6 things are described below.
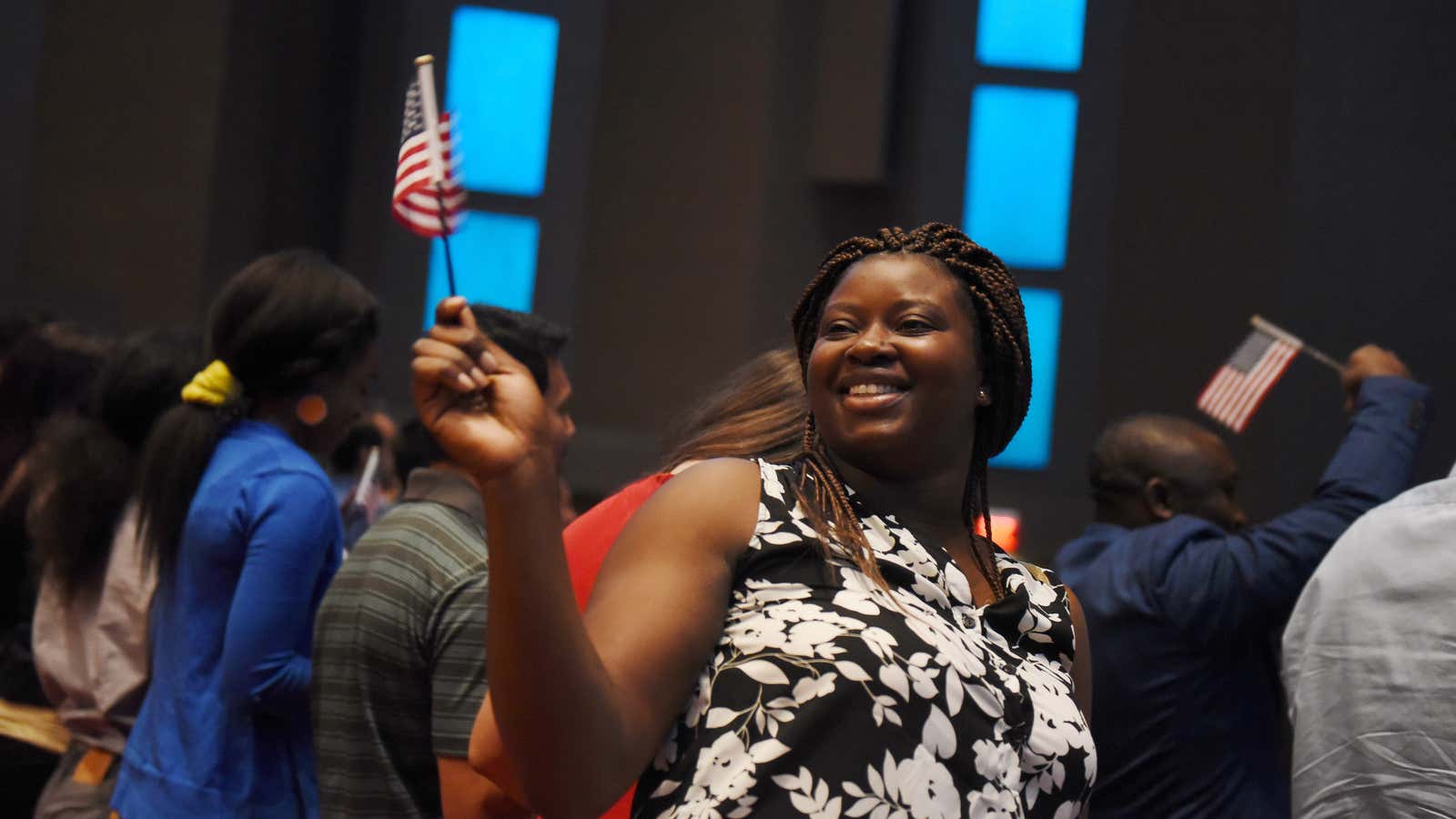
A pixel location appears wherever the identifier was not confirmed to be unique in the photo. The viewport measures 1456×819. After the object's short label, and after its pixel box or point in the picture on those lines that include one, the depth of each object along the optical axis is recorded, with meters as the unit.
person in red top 2.14
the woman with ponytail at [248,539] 2.76
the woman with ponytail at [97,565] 3.13
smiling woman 1.35
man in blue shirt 3.10
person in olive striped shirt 2.56
